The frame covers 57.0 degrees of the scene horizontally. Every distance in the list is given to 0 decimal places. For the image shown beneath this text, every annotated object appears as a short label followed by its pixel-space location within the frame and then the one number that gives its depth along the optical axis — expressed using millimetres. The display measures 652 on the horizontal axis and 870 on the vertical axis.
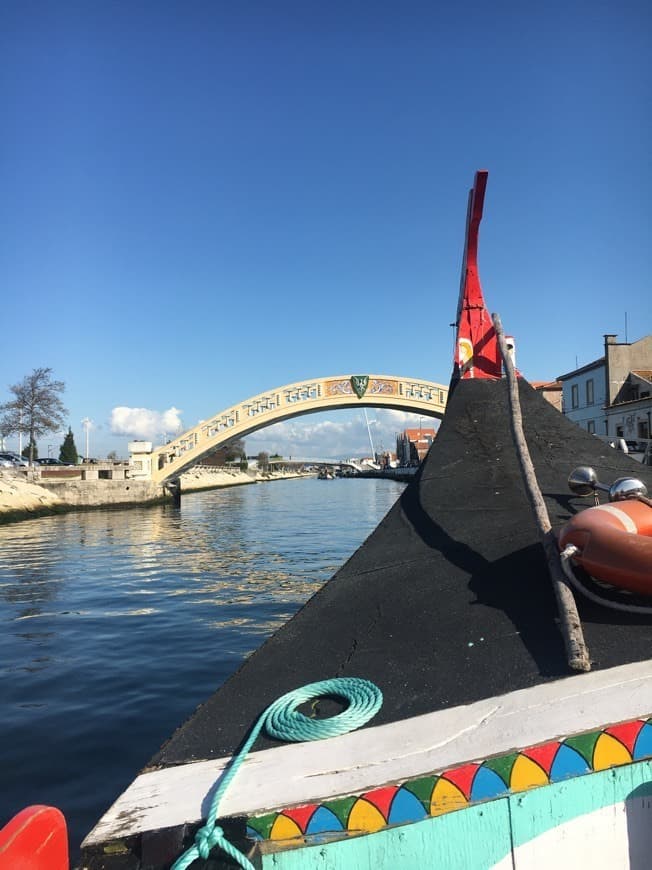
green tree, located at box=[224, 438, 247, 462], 109412
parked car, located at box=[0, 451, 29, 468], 43450
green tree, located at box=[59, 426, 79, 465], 66812
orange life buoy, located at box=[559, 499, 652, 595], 2395
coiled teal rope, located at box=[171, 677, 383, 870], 1598
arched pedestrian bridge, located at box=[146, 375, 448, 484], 36219
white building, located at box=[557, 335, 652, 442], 29156
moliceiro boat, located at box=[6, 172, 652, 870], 1685
